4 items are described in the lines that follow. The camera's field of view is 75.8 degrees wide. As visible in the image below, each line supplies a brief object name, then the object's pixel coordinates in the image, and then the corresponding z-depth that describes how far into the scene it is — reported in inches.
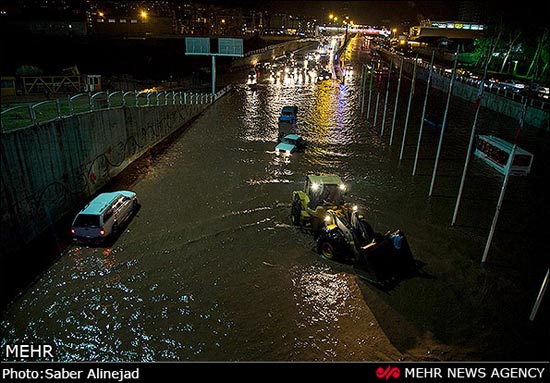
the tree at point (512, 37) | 2444.1
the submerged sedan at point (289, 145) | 1149.2
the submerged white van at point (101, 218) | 598.5
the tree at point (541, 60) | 2034.4
